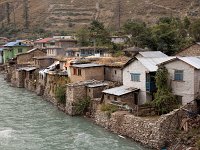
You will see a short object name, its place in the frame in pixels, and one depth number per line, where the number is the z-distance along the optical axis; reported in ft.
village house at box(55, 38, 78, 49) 176.04
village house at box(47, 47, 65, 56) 170.40
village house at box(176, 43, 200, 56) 103.14
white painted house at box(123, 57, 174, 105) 82.38
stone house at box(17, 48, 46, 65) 174.55
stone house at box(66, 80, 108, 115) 93.41
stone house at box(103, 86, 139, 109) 83.25
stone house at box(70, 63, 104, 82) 104.22
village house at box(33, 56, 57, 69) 149.89
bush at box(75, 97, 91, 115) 92.73
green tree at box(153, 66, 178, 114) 74.49
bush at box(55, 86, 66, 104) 100.53
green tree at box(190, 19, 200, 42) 147.88
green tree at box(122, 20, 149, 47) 142.51
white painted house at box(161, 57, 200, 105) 73.77
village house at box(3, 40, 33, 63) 204.64
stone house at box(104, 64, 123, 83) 103.65
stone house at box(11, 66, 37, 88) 145.89
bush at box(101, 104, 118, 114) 80.77
